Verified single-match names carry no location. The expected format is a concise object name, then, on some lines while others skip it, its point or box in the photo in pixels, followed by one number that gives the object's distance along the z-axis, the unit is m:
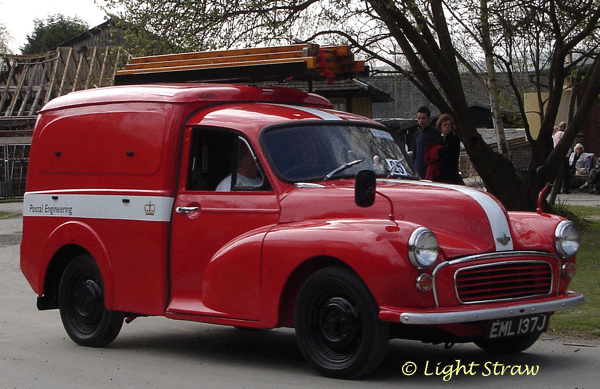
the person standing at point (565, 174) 24.53
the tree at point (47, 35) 92.62
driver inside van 7.59
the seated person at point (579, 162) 27.90
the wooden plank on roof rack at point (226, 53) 8.77
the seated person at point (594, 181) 26.53
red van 6.43
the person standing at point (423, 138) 12.41
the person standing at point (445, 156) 12.30
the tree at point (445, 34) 14.78
